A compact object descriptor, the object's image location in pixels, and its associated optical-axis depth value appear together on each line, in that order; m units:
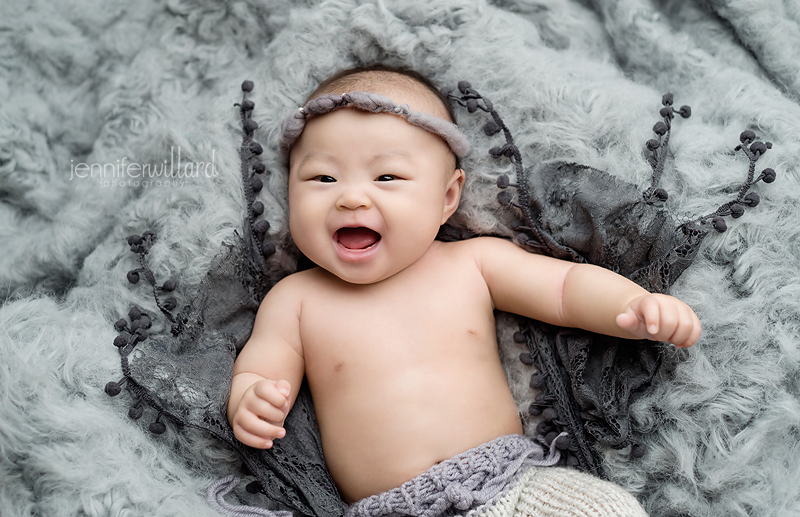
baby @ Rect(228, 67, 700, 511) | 0.67
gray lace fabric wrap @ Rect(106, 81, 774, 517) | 0.67
